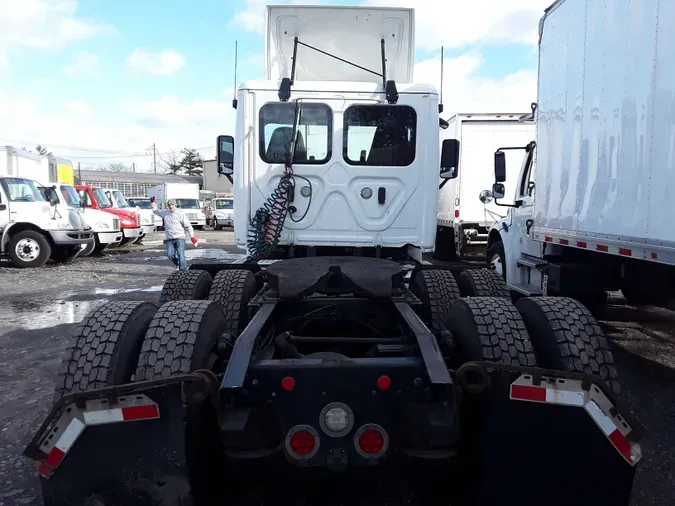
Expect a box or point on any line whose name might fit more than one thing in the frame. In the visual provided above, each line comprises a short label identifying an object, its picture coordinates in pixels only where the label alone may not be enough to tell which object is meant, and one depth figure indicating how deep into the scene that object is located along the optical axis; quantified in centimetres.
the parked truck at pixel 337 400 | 226
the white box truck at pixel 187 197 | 2902
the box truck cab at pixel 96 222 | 1581
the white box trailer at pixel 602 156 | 404
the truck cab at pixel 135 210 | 1884
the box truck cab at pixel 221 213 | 3028
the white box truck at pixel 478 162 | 1215
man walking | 1106
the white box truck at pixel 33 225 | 1338
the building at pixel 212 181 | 4694
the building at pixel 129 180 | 5712
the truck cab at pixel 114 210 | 1738
